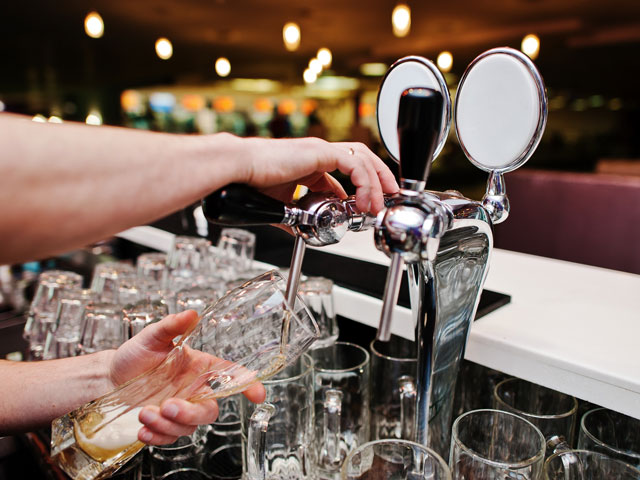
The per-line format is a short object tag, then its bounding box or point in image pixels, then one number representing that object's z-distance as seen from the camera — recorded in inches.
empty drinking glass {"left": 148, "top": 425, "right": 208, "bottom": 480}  32.4
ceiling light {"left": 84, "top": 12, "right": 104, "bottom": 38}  196.2
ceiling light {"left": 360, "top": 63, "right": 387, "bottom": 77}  449.1
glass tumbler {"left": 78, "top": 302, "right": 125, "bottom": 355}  36.0
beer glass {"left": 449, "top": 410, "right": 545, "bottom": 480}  22.8
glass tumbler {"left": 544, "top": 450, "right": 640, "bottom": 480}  22.7
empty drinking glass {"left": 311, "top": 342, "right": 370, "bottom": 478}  30.0
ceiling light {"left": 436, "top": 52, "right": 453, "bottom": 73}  275.2
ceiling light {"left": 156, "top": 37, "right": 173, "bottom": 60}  250.7
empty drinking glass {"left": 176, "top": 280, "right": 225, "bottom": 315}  36.2
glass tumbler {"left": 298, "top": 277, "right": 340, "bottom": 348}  37.1
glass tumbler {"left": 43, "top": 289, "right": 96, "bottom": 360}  39.7
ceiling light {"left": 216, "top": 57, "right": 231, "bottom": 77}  318.0
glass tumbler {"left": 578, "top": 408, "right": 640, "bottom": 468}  28.7
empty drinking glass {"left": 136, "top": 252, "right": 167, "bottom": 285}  47.3
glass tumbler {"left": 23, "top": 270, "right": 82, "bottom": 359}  43.8
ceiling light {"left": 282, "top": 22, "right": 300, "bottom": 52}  223.0
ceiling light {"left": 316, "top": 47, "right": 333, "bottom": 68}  270.2
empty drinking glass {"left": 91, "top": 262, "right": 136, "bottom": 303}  44.2
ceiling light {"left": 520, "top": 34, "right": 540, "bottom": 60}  229.6
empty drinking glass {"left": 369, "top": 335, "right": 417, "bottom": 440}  29.9
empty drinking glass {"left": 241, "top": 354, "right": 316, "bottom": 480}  27.6
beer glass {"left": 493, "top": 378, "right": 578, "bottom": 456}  29.9
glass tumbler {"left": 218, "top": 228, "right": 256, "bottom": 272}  50.1
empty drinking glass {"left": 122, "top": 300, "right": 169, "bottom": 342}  34.1
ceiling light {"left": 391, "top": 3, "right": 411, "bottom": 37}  185.5
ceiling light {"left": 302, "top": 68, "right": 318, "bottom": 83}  353.7
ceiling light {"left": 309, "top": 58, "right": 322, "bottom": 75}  334.8
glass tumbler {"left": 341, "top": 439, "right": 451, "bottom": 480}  21.8
